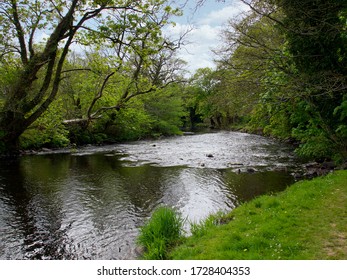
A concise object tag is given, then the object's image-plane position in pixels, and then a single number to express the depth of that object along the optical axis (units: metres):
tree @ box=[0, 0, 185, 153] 11.98
